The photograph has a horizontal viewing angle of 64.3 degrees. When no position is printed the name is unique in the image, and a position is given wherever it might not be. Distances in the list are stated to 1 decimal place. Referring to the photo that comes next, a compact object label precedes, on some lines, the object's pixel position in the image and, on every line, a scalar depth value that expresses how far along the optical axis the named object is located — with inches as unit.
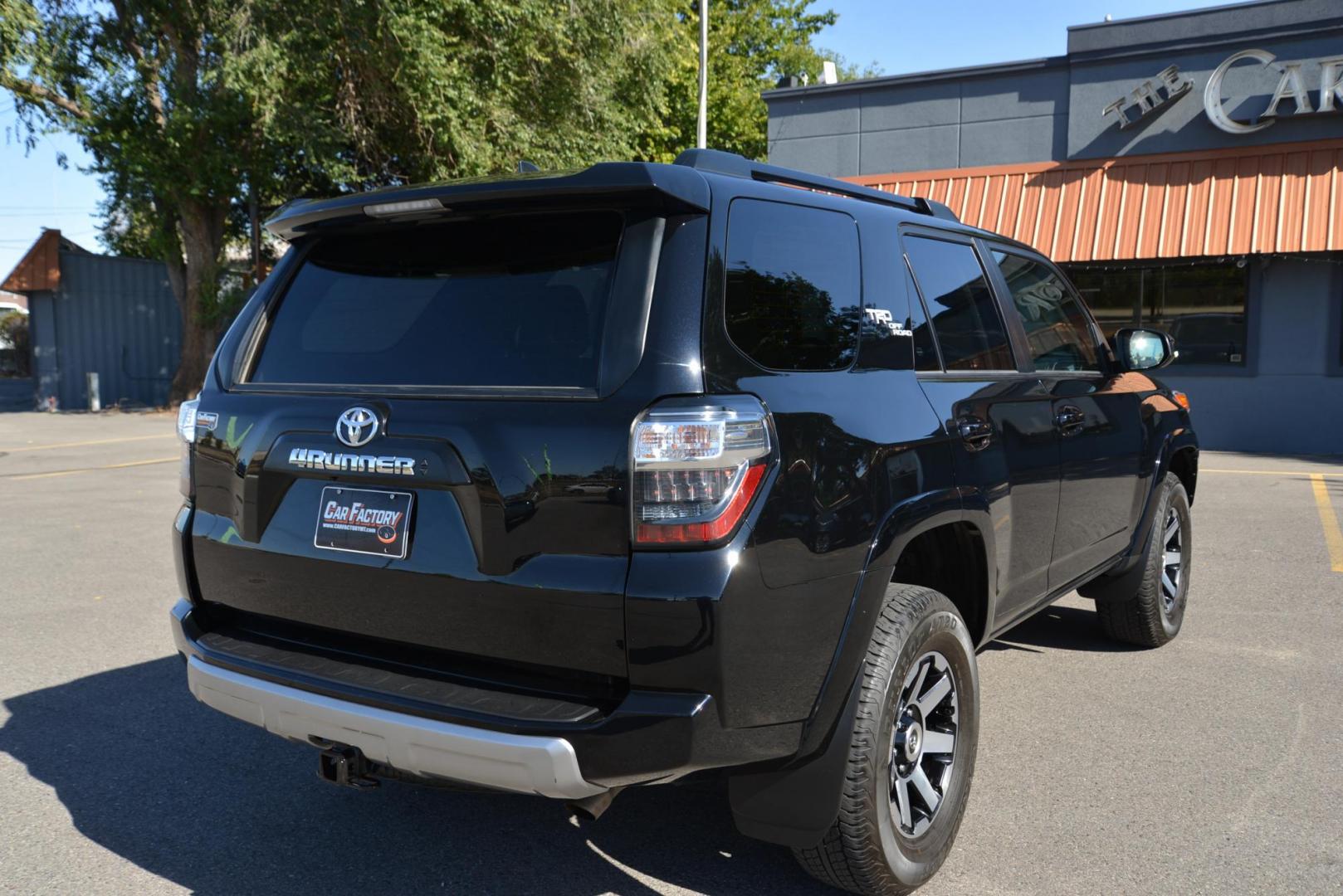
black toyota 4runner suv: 93.2
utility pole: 820.0
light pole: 787.4
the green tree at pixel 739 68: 1213.1
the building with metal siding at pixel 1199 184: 569.3
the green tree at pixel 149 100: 689.0
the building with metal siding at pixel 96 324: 882.8
